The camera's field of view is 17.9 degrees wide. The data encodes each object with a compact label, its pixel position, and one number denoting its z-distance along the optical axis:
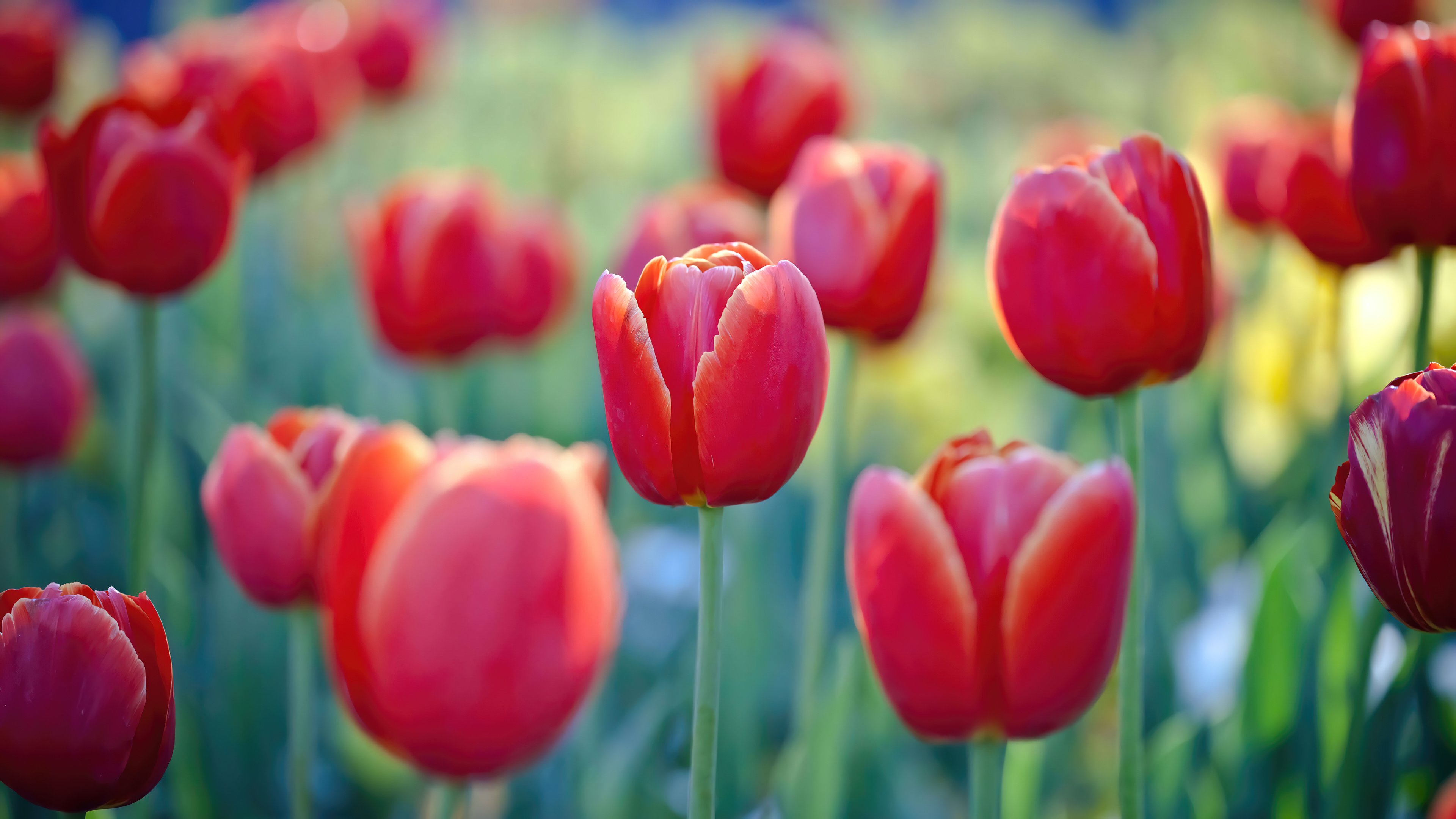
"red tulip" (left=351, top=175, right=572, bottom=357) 1.26
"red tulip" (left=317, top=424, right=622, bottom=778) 0.91
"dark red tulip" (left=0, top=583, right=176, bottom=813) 0.92
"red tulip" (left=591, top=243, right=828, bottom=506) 0.93
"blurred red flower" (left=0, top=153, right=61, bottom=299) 1.23
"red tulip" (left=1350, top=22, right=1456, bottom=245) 1.00
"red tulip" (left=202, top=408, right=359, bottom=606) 0.99
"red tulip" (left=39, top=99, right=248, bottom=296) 1.06
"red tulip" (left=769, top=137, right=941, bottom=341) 1.06
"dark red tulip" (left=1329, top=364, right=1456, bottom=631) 0.91
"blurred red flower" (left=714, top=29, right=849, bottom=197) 1.38
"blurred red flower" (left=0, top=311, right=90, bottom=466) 1.12
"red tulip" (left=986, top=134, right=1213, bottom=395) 0.97
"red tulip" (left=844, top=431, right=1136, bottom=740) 0.93
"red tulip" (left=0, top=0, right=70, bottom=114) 1.77
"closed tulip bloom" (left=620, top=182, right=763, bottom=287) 1.15
